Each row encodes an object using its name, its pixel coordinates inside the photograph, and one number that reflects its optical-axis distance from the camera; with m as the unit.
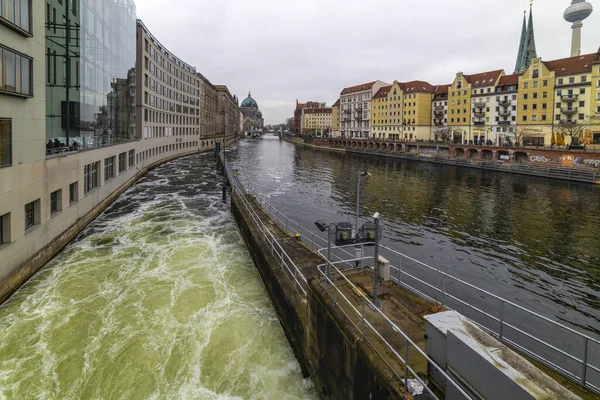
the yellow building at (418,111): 119.50
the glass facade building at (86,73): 24.64
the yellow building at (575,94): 76.38
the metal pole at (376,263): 9.05
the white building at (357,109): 144.25
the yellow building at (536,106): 84.25
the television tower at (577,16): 122.19
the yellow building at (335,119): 176.82
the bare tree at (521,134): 87.43
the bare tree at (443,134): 107.81
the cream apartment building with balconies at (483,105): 98.50
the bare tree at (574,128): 75.94
